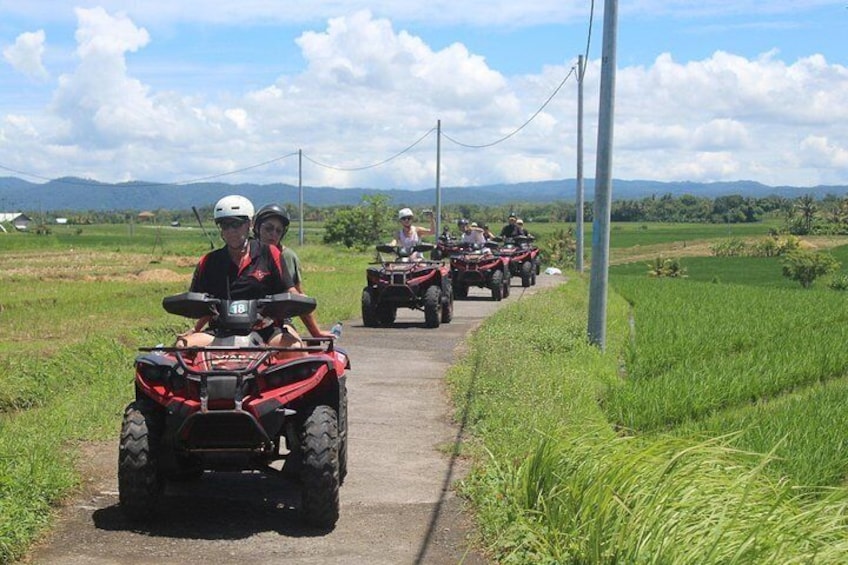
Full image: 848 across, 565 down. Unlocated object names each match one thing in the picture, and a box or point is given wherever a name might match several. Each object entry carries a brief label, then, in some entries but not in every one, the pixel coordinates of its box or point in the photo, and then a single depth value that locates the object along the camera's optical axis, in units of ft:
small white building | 442.22
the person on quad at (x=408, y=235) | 62.80
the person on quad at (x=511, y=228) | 105.40
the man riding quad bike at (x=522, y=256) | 99.86
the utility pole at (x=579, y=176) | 126.29
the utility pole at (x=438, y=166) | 163.45
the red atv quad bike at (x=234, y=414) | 22.53
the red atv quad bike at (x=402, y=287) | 61.72
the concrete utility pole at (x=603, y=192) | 48.14
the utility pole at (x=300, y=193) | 213.93
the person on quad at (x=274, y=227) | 30.94
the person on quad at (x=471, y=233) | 90.84
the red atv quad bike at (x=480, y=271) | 85.66
